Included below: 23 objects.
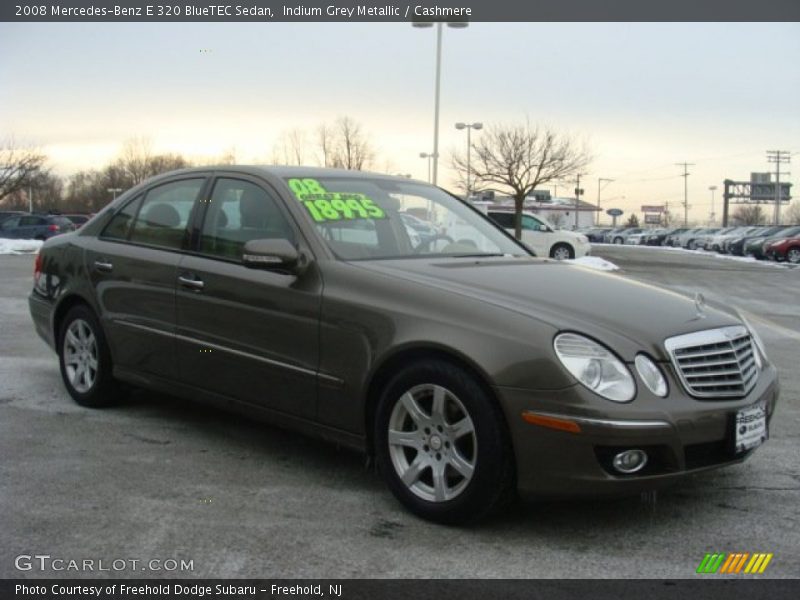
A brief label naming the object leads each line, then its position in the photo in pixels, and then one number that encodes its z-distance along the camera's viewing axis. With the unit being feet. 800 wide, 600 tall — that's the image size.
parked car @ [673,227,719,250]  183.46
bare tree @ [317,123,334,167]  120.98
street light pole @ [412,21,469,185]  77.53
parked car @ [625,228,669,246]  224.74
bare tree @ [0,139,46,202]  138.82
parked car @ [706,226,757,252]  152.62
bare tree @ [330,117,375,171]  120.26
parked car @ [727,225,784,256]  126.62
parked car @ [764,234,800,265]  102.53
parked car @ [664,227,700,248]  202.07
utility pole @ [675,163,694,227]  372.29
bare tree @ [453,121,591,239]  115.34
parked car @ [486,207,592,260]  84.58
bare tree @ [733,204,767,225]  387.10
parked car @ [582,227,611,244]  264.72
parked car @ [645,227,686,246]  216.54
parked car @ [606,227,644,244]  246.27
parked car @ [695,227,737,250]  172.76
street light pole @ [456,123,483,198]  124.55
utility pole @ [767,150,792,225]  301.43
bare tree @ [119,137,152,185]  211.61
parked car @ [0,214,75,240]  107.55
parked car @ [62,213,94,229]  130.72
